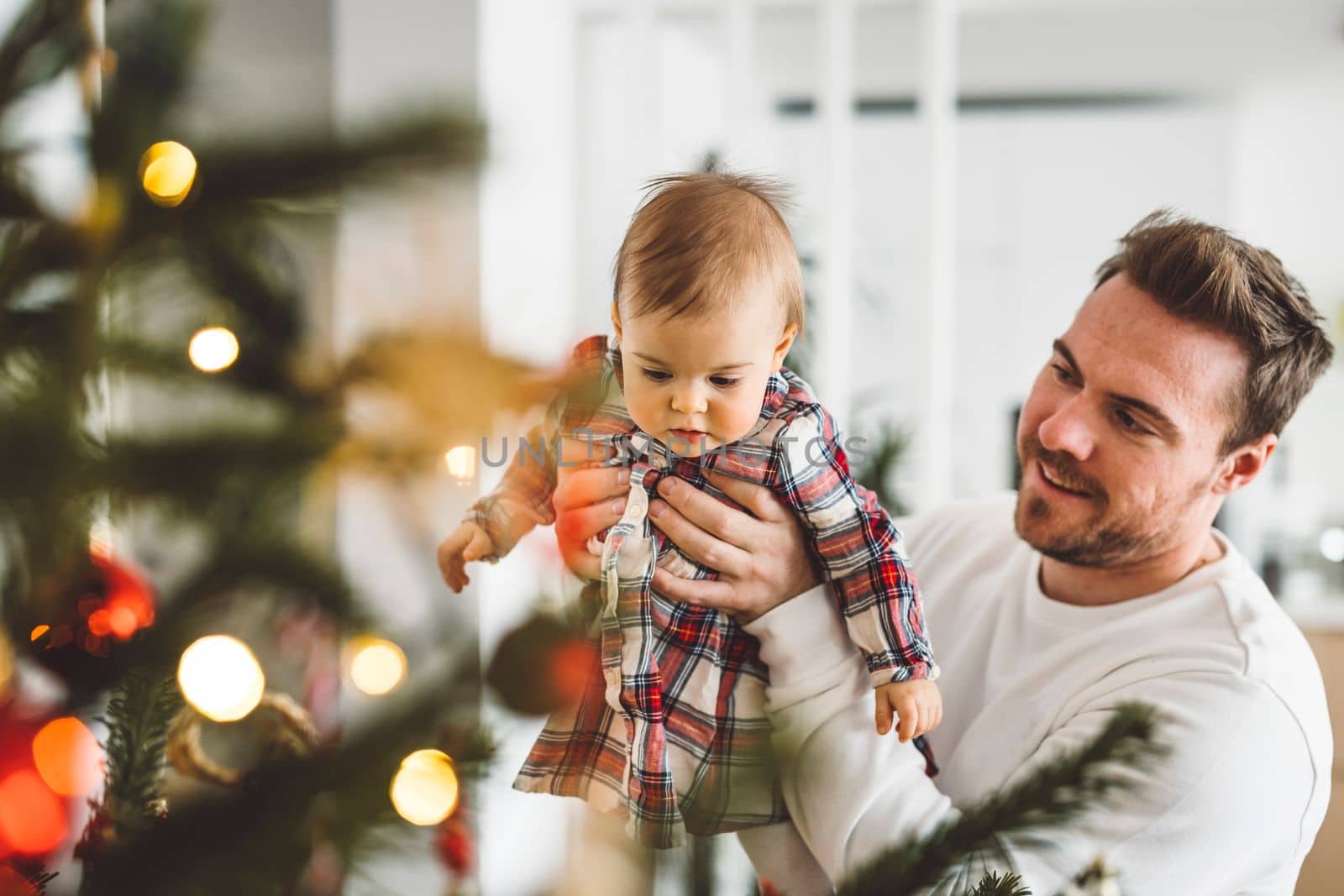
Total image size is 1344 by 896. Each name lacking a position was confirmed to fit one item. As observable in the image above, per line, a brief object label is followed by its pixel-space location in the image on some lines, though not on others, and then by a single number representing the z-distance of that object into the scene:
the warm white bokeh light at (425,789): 0.37
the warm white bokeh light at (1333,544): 4.12
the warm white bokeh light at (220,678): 0.45
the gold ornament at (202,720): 0.57
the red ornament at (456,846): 0.42
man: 0.94
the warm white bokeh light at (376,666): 0.48
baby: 0.88
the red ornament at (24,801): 0.41
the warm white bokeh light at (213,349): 0.47
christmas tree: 0.35
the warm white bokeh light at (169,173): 0.38
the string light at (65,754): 0.44
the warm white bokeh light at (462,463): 0.53
